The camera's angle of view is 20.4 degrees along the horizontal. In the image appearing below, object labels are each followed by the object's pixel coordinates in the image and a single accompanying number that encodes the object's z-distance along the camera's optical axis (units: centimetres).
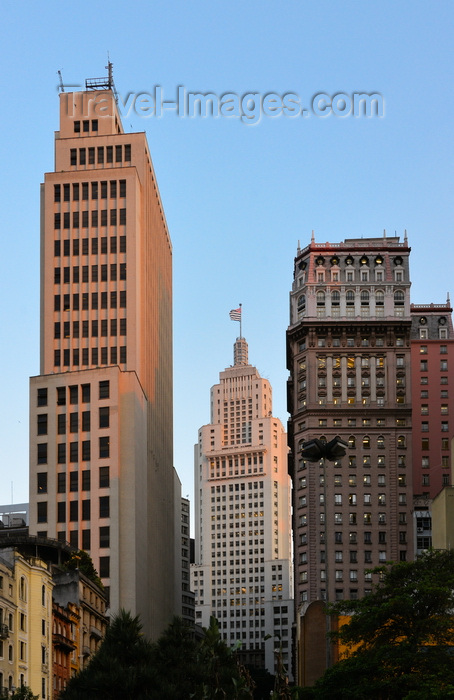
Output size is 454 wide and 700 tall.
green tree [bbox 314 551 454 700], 8212
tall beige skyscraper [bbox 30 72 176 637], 14650
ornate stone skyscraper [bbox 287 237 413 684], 19375
